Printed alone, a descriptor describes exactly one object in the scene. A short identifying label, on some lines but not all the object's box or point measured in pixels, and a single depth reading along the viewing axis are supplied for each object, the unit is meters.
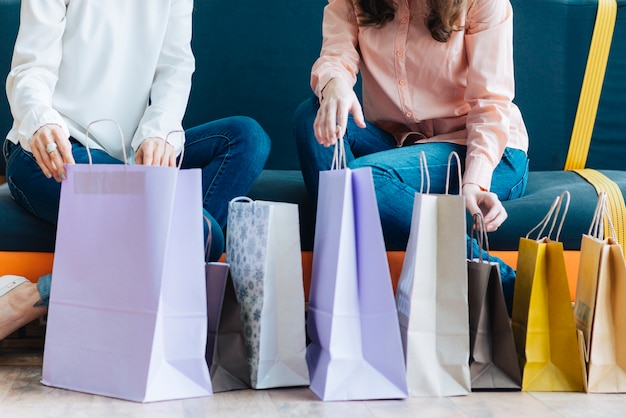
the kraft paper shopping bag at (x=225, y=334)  2.69
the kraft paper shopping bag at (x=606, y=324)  2.70
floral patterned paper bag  2.68
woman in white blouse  2.85
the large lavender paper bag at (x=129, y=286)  2.59
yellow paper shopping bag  2.70
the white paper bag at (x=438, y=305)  2.65
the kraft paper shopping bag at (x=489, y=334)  2.69
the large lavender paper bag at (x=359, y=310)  2.62
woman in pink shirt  2.94
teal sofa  3.62
